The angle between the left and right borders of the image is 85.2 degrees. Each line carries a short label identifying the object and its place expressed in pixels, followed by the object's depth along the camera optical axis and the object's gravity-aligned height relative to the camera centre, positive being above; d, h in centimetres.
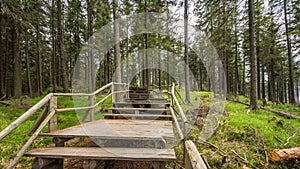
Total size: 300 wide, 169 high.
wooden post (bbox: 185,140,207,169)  158 -77
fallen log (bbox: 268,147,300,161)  369 -158
